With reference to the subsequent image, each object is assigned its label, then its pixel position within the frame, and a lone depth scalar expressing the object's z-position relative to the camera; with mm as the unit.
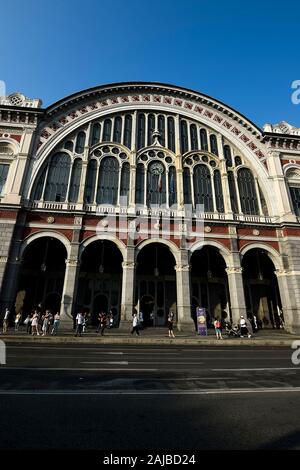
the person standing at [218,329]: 19516
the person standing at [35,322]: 18188
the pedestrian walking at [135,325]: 19062
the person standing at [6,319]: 18141
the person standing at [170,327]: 19252
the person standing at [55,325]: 18681
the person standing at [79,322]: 18234
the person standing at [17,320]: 19328
